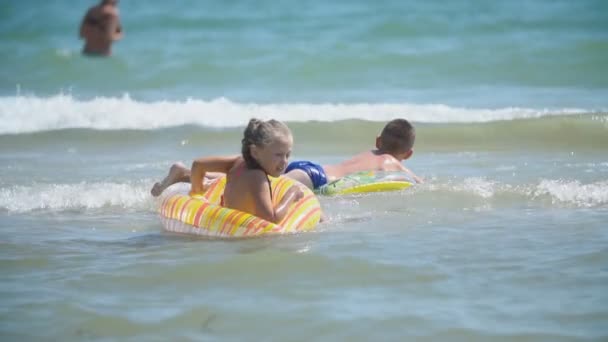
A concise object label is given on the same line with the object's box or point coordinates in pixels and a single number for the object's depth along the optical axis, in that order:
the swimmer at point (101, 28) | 34.66
